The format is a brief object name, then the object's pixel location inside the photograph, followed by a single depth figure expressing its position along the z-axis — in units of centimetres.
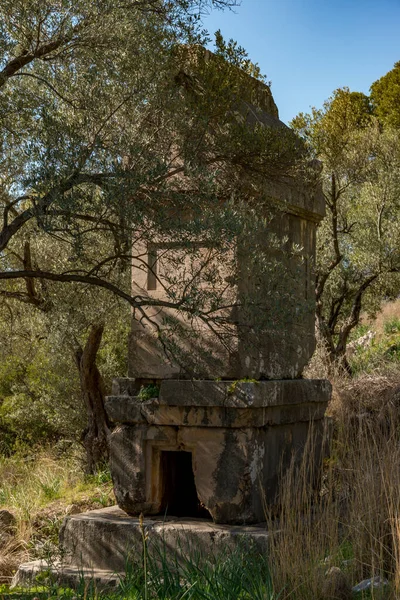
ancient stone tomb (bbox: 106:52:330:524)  586
